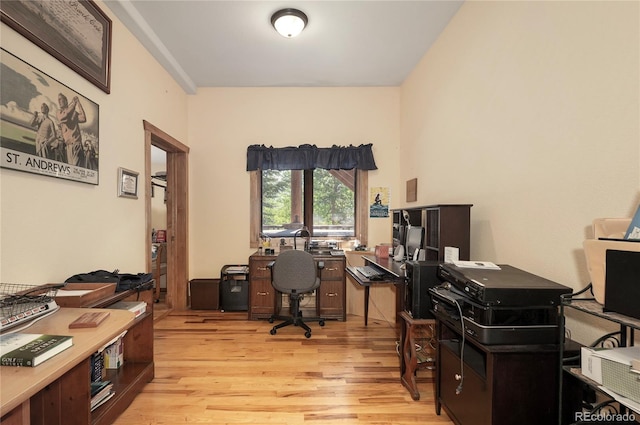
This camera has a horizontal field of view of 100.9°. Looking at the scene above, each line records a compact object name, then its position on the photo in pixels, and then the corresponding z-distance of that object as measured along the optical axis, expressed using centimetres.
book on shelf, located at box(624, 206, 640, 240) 91
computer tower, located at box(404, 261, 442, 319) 197
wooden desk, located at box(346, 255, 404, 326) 245
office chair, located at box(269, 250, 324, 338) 299
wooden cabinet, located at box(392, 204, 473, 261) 210
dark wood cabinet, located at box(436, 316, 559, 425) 127
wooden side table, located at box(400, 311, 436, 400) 198
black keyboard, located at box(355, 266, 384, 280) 264
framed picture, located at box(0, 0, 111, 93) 155
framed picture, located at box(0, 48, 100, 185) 147
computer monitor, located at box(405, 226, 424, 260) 256
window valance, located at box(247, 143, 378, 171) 383
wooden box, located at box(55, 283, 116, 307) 158
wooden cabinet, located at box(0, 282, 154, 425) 87
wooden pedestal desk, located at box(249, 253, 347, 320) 343
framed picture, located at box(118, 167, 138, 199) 240
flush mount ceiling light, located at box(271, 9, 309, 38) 241
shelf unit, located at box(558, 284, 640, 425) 89
